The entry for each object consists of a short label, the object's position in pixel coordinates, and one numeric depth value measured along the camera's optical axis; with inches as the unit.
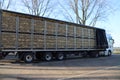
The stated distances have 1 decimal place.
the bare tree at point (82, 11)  700.0
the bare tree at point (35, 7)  630.1
